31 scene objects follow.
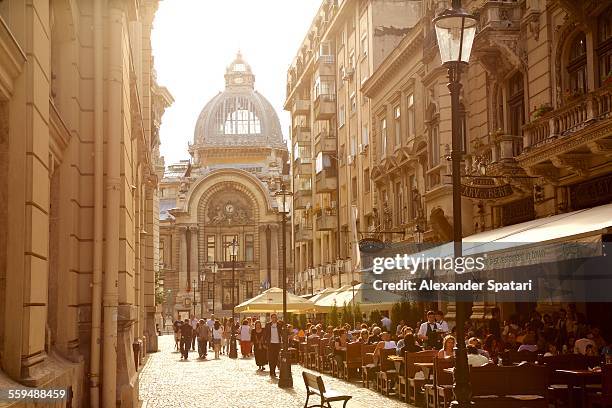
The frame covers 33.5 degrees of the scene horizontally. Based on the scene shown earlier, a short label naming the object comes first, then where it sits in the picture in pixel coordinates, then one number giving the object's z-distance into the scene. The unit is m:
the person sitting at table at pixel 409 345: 19.78
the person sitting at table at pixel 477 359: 15.48
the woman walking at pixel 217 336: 42.63
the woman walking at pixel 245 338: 41.78
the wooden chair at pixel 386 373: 20.28
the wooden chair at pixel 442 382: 15.35
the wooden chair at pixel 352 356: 24.55
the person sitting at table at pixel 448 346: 16.28
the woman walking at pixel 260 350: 30.98
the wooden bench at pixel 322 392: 14.04
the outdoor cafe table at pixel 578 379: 13.42
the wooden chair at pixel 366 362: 22.39
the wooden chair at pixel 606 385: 12.41
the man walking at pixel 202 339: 41.32
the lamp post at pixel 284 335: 23.66
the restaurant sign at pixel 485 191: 23.22
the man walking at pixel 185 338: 40.12
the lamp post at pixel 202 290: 103.22
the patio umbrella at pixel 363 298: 30.31
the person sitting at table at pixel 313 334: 31.32
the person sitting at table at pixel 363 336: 25.42
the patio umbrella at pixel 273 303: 37.97
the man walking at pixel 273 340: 28.51
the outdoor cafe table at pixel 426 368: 16.88
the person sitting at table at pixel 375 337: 24.72
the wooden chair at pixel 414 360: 18.09
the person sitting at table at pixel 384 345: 21.25
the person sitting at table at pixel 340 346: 25.80
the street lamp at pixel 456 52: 10.31
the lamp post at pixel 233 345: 42.28
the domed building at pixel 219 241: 104.75
